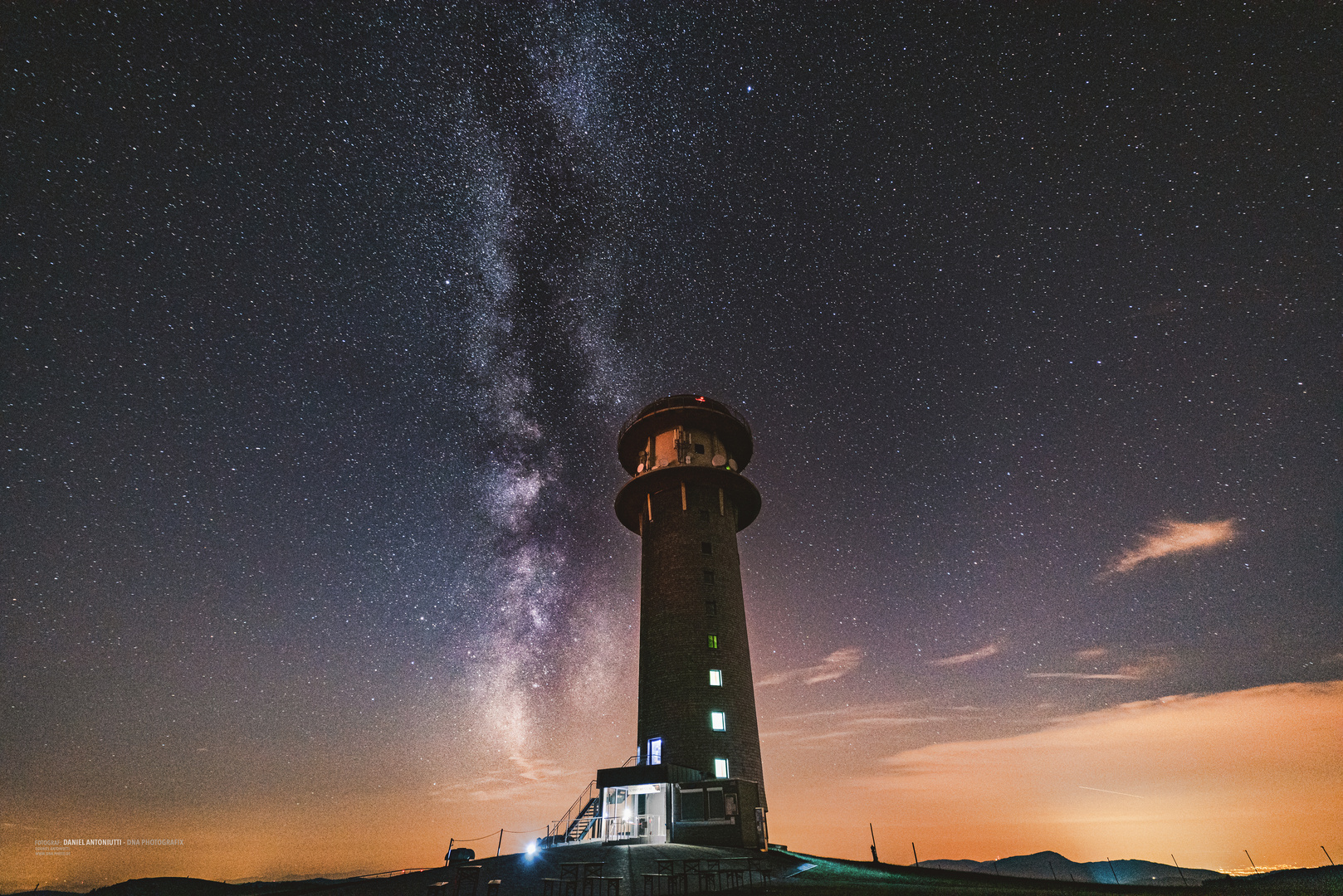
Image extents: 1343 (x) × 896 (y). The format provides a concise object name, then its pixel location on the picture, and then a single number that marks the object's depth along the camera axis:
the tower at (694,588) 28.11
